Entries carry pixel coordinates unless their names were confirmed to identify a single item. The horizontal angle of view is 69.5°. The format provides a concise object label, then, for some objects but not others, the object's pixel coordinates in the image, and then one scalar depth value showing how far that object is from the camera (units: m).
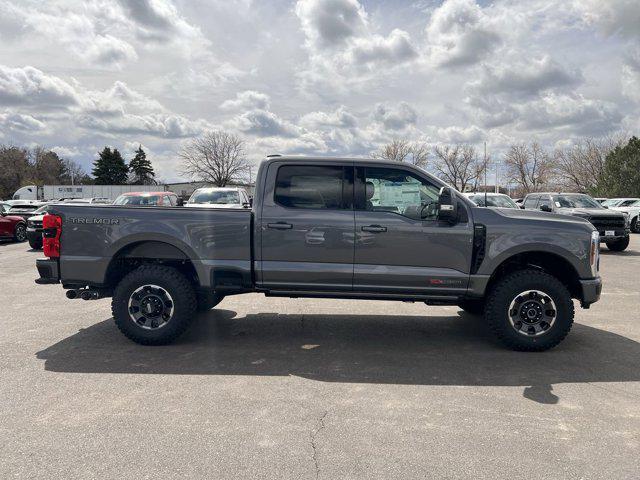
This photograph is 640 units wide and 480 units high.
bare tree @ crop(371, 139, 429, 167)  58.09
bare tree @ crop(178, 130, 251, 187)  63.53
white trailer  56.06
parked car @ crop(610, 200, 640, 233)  21.75
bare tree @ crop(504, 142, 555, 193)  69.44
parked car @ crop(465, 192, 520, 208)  17.42
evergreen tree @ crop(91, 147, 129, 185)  81.50
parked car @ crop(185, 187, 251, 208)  13.63
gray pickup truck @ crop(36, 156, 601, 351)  4.95
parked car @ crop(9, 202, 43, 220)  20.09
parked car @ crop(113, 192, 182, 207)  13.67
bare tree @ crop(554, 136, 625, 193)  59.69
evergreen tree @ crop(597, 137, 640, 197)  42.19
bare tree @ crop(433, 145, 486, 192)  67.69
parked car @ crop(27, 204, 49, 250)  11.99
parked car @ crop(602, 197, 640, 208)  24.33
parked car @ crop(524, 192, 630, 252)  14.06
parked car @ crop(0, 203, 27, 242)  17.11
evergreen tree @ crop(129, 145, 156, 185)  87.69
